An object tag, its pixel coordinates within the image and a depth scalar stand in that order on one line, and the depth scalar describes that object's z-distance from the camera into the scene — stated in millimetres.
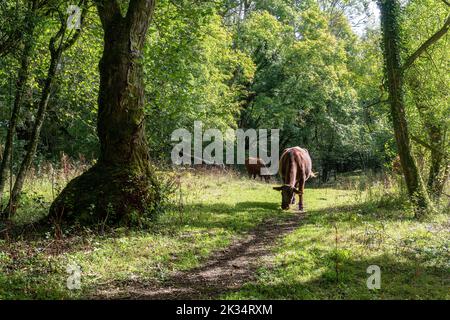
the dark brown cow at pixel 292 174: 13742
